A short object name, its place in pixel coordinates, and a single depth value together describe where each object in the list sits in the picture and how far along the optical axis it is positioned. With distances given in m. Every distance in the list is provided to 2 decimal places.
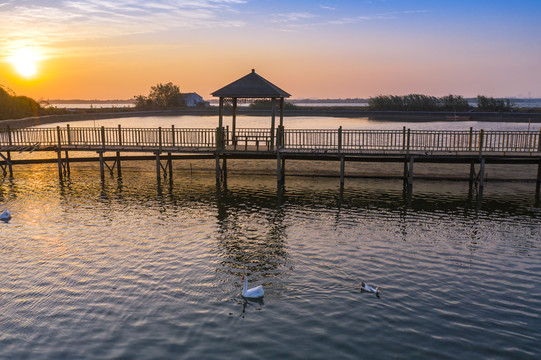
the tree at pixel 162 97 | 135.75
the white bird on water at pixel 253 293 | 11.81
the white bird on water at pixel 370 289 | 12.04
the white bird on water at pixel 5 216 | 19.95
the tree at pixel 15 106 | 78.00
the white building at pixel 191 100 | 137.88
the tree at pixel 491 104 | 102.39
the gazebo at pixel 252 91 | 28.89
